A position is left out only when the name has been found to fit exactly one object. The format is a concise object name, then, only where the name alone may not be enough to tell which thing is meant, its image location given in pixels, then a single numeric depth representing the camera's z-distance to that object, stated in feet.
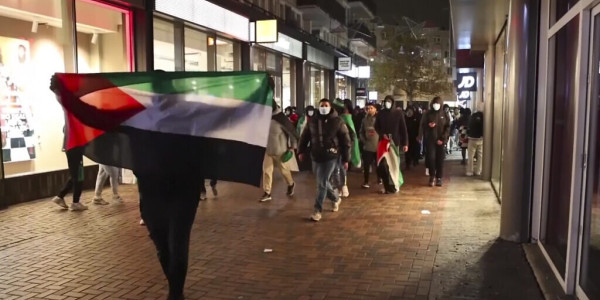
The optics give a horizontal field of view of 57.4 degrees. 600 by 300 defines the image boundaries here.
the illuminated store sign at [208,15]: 41.52
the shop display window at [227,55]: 54.06
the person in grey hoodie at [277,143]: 31.35
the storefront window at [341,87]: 106.63
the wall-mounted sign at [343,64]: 101.96
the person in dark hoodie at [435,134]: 36.47
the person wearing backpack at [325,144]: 26.25
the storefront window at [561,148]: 17.52
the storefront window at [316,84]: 88.07
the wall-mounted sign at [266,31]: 54.24
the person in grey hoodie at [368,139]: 36.63
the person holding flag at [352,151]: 29.29
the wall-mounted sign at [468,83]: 63.82
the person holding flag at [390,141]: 34.40
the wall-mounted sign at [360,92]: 120.66
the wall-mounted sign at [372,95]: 148.23
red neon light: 38.91
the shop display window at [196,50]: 48.45
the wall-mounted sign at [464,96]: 73.48
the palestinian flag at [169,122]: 14.76
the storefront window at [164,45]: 43.01
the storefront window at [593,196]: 14.78
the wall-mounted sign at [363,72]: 127.03
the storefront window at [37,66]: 31.81
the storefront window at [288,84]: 74.28
